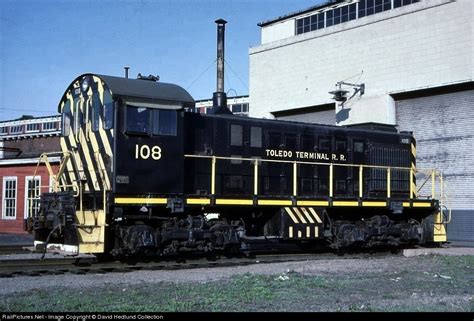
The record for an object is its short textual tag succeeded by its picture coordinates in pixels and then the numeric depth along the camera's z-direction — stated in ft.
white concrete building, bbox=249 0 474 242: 75.61
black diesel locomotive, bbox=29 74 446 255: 40.40
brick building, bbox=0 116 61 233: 88.89
